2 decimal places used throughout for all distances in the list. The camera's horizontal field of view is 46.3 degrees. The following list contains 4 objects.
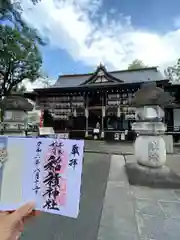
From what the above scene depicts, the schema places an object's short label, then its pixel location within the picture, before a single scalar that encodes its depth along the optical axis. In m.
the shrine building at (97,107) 13.30
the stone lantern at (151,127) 4.23
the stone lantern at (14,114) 5.41
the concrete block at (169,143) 8.00
